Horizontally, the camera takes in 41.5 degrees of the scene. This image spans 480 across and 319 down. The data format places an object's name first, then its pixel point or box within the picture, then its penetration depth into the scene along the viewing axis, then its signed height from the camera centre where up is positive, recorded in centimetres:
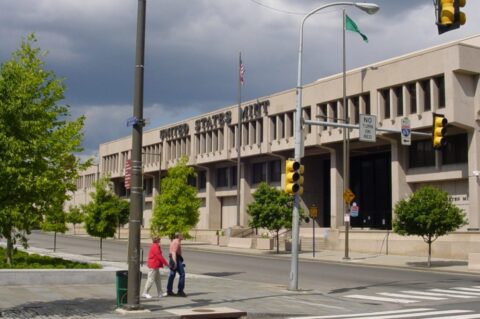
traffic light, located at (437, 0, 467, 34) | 1230 +407
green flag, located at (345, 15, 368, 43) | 3319 +1043
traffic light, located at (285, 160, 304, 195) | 1991 +148
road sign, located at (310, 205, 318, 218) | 4224 +78
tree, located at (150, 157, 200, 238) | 3284 +89
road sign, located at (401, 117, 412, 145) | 2358 +345
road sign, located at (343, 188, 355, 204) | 3894 +172
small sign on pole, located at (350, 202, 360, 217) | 3881 +81
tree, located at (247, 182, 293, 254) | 4516 +95
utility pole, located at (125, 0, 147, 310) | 1383 +92
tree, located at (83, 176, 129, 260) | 3503 +32
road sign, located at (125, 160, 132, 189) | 1844 +140
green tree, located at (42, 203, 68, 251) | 3573 -29
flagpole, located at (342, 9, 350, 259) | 3862 +424
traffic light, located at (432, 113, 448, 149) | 2050 +304
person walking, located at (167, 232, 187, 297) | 1808 -125
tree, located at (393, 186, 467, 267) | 3275 +57
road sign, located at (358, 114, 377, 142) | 2300 +352
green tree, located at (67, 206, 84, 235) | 4084 +22
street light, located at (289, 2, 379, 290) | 2025 +244
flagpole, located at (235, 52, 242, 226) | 5745 +991
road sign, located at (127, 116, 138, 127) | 1419 +224
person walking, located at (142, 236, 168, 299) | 1738 -120
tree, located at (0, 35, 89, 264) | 1318 +147
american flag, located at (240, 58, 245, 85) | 5541 +1311
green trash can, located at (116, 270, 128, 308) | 1461 -151
